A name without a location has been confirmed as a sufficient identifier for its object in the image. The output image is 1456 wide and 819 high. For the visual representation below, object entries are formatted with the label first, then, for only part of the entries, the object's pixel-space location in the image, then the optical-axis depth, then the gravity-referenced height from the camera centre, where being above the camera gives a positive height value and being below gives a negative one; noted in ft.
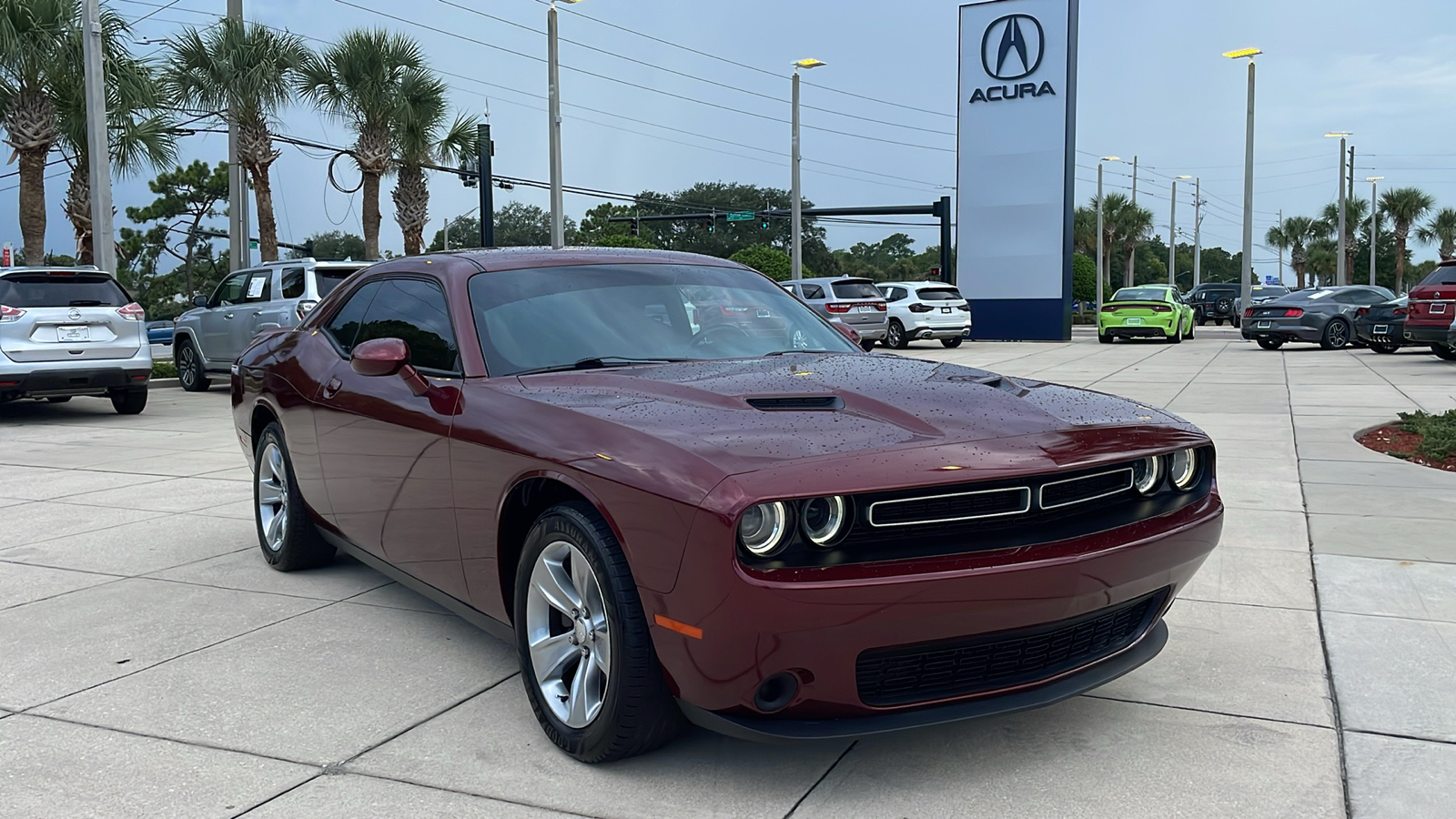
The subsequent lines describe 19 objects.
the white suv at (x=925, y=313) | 90.38 -0.17
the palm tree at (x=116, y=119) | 65.82 +12.23
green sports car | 95.55 -0.52
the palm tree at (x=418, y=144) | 94.73 +14.85
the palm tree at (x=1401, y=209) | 259.19 +22.15
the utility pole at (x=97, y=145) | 56.24 +8.34
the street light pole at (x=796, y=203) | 116.88 +11.13
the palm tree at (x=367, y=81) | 90.89 +18.51
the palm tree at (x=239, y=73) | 78.79 +16.70
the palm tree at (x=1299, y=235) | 304.30 +19.47
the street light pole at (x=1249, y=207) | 121.29 +10.82
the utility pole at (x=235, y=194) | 77.77 +8.24
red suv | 56.13 -0.01
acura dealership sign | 108.99 +13.96
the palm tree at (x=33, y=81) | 62.95 +13.15
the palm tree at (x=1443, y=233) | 279.28 +18.10
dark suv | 158.40 +0.92
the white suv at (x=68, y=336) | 39.45 -0.68
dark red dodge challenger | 8.98 -1.75
